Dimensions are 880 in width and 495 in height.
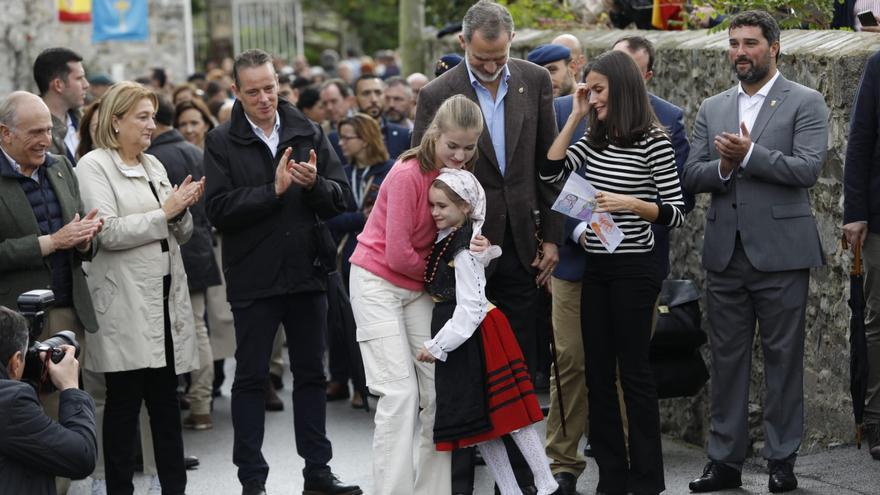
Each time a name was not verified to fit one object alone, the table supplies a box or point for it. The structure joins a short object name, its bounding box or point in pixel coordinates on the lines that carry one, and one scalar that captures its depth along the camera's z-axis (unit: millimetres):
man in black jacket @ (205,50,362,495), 14023
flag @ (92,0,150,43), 41656
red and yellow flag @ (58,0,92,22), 43625
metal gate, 66562
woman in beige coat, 13906
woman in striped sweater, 12695
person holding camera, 9922
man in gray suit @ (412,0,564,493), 13133
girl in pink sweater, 12305
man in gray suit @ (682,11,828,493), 13078
